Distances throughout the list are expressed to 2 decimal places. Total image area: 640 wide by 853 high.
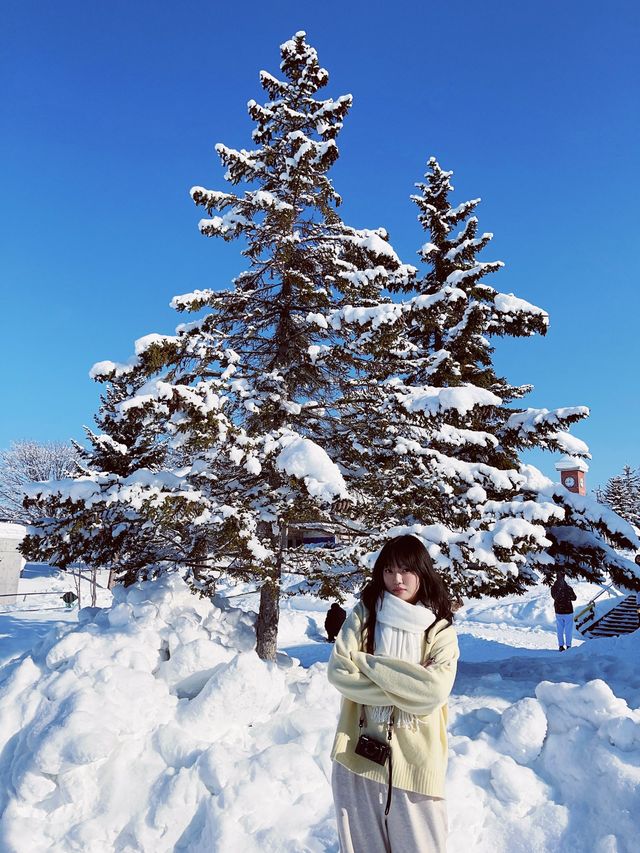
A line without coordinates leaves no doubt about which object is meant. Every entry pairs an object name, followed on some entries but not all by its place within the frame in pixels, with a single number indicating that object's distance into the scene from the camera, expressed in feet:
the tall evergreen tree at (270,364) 21.18
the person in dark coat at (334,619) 42.50
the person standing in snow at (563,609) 42.75
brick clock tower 162.40
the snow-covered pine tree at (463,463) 21.38
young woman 8.25
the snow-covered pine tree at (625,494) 141.62
